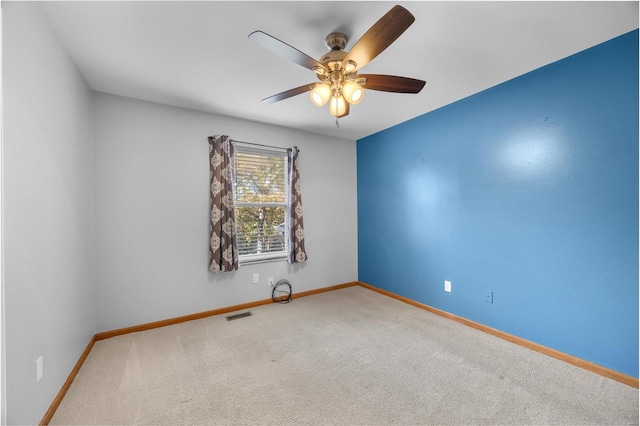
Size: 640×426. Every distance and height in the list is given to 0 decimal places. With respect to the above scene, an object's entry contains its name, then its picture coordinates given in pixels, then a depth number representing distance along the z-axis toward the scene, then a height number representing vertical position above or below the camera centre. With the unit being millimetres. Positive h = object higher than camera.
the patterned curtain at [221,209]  3146 +22
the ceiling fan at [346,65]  1349 +891
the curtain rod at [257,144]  3375 +872
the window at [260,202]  3500 +113
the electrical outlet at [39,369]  1470 -865
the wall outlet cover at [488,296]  2695 -895
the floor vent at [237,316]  3109 -1241
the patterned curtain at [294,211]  3723 -16
